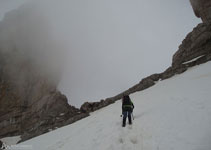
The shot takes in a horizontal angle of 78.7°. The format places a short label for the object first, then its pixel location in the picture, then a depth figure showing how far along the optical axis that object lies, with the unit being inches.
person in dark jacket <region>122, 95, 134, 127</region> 376.7
